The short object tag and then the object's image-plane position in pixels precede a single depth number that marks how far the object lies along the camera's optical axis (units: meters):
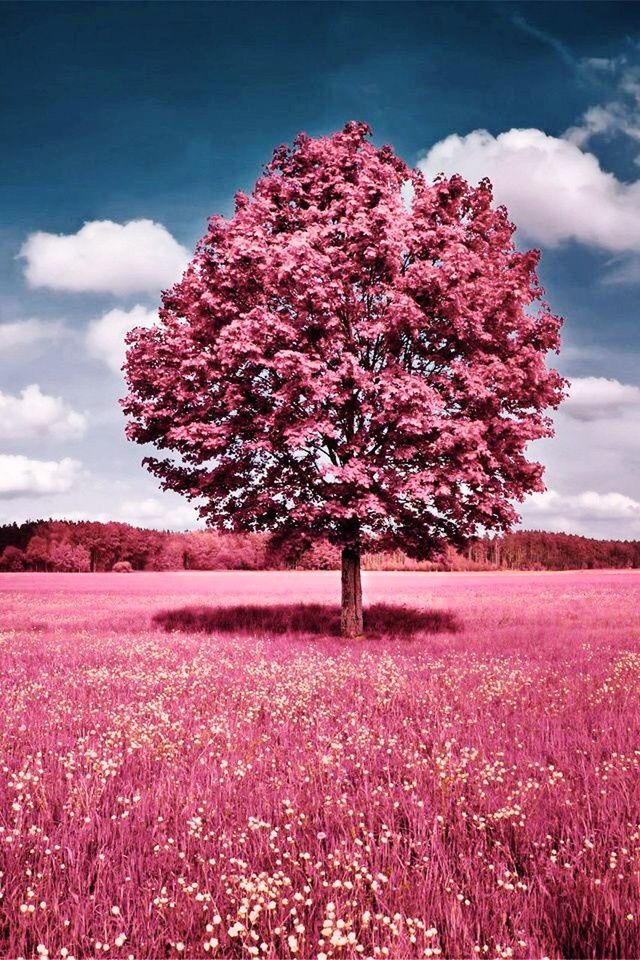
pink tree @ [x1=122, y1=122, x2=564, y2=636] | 14.93
